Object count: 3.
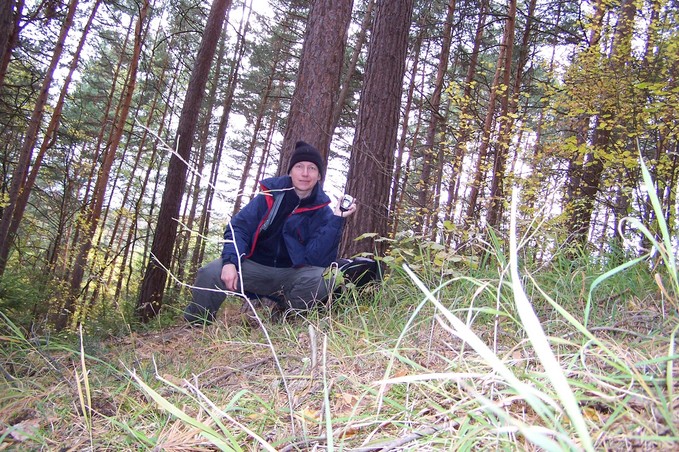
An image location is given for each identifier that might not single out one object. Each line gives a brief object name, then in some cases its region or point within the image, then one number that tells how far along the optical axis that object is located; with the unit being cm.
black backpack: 310
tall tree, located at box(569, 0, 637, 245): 546
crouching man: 336
